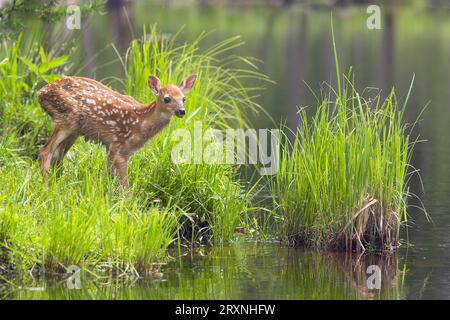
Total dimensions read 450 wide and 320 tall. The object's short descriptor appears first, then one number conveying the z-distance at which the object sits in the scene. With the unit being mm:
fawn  10891
